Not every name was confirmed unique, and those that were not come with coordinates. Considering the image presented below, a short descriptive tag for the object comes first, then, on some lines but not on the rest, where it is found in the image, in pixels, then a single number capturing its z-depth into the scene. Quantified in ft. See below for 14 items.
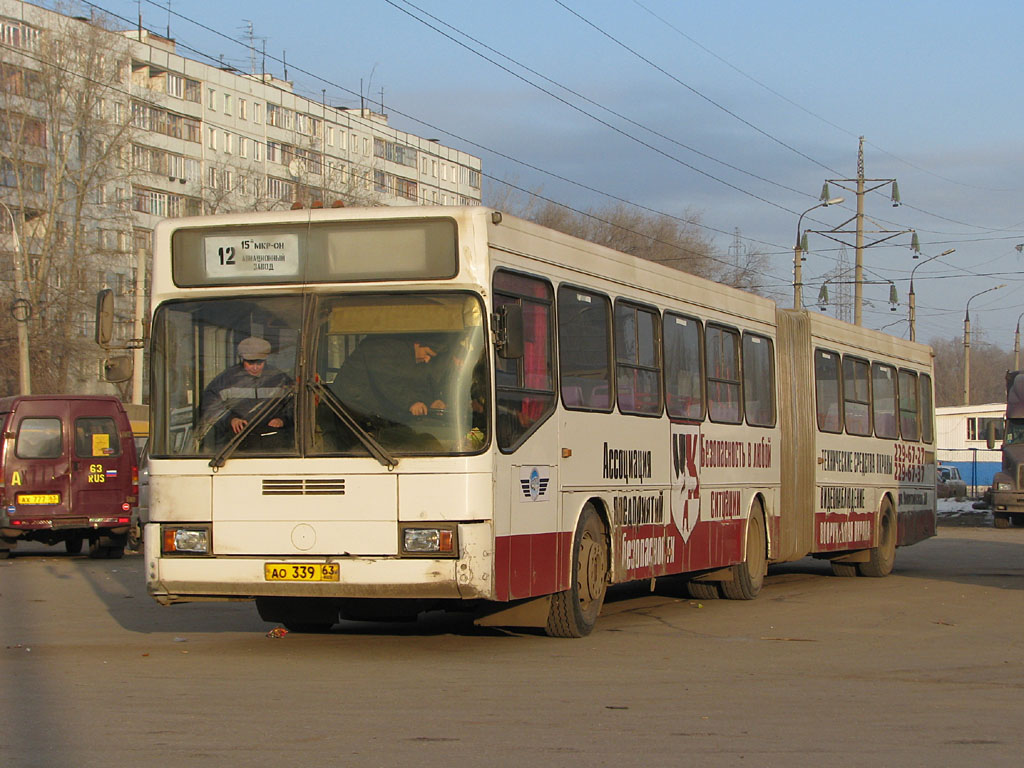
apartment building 181.47
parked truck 127.13
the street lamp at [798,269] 153.17
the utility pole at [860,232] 156.77
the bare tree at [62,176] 179.93
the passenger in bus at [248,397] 35.35
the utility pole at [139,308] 139.64
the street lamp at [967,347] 243.81
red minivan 81.46
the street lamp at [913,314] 210.38
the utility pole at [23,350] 137.90
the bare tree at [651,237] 225.97
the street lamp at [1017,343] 250.82
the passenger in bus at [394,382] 34.58
